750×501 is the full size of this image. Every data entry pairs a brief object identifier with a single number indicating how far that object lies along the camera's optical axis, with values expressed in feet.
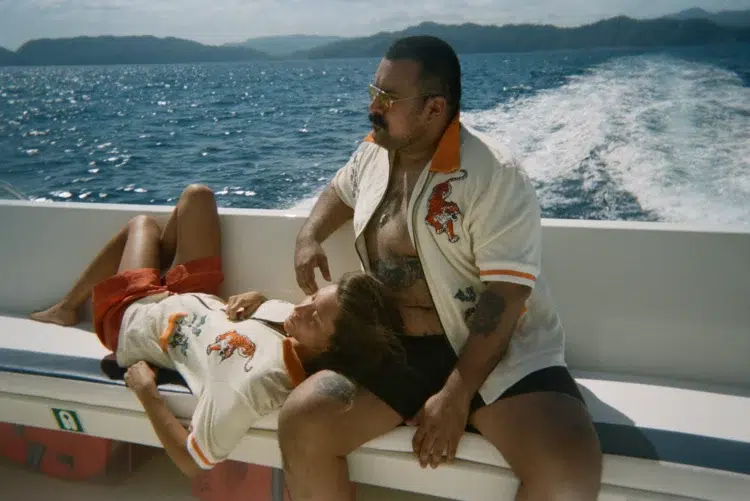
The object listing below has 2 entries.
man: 4.12
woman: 4.58
